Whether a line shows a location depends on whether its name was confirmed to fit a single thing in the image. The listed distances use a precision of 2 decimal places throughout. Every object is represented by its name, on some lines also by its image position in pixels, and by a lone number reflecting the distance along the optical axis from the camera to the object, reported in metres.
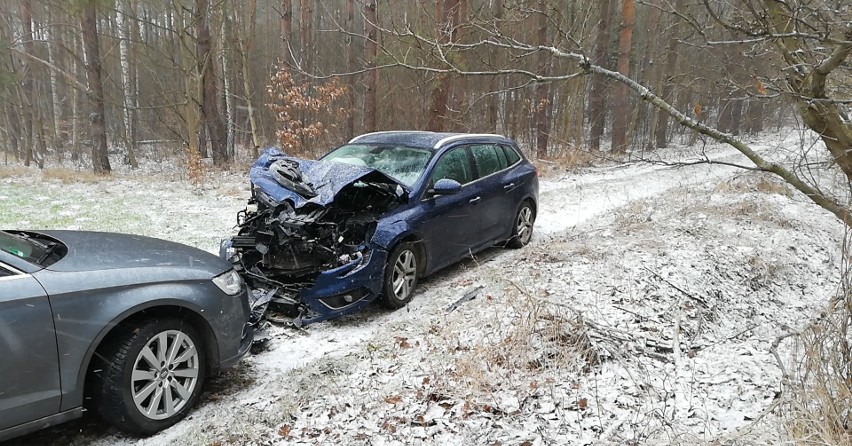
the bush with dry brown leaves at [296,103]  13.57
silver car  2.67
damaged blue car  4.86
